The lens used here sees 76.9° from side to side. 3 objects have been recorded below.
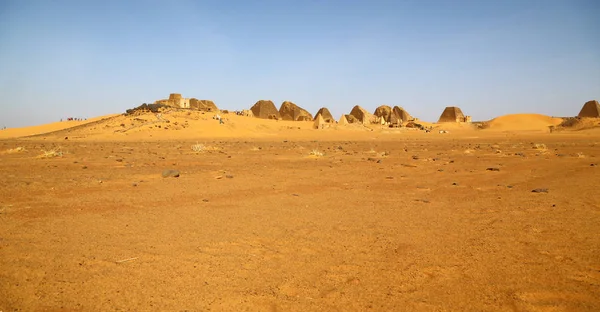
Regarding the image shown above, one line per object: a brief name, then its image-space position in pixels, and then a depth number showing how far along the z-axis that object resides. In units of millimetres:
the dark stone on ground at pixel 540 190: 6555
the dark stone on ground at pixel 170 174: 8766
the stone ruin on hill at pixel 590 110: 47812
